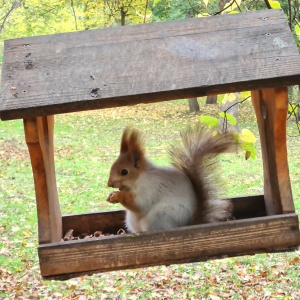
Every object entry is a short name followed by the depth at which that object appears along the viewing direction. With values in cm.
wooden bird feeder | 186
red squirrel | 210
